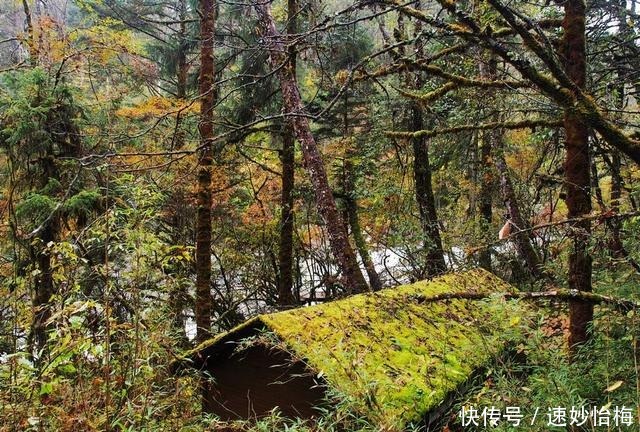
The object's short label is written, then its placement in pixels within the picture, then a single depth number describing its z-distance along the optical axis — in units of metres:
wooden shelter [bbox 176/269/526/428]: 3.50
